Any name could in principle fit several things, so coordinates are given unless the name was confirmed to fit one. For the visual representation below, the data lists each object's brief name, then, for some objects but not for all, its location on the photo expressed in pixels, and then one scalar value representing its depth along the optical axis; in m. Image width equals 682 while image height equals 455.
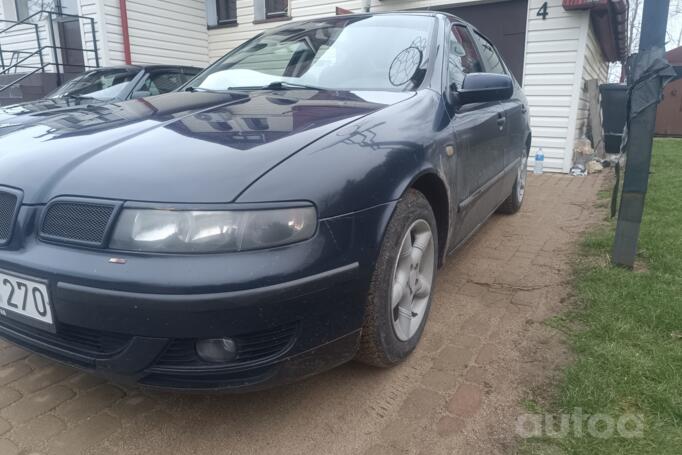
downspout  9.73
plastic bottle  7.57
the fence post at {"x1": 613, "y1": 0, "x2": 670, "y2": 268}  2.88
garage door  7.59
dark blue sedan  1.49
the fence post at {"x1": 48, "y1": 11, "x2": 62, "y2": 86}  9.63
